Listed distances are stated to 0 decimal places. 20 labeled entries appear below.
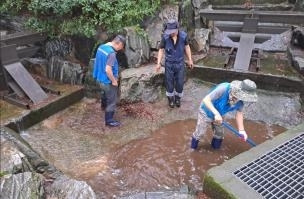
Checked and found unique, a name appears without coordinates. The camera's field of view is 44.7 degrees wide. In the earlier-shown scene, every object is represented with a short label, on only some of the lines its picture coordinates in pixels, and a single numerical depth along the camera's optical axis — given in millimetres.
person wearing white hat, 5293
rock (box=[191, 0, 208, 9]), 10000
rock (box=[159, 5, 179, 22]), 9320
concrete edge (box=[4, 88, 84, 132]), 7388
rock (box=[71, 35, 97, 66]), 9062
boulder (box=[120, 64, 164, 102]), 8117
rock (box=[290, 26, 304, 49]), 9379
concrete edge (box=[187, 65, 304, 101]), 8078
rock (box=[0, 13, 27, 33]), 9906
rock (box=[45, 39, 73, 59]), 9328
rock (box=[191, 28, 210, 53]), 9500
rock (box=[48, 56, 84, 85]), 8914
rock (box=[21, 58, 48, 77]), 9336
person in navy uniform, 7355
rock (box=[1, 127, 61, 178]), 5793
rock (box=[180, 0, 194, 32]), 9648
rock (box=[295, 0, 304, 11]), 10820
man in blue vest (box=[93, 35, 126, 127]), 6949
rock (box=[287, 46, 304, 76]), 8289
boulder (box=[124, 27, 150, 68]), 8578
